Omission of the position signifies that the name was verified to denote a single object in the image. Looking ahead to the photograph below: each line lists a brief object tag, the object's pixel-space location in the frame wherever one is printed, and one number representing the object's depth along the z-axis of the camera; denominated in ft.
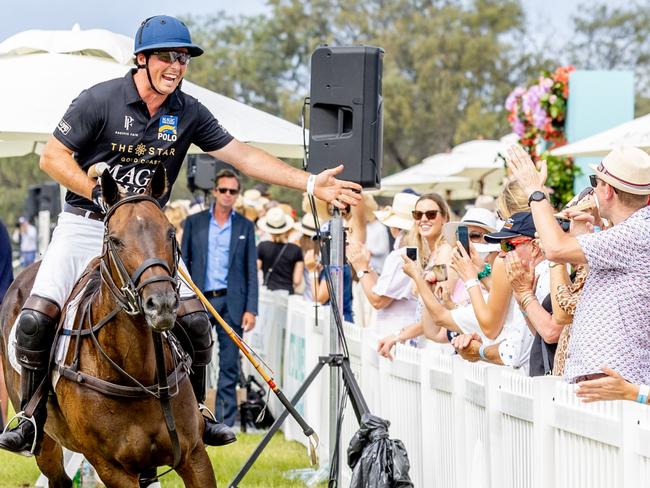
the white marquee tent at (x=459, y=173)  131.24
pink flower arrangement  86.66
